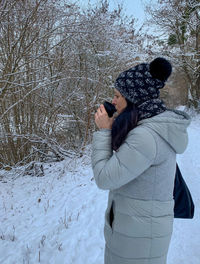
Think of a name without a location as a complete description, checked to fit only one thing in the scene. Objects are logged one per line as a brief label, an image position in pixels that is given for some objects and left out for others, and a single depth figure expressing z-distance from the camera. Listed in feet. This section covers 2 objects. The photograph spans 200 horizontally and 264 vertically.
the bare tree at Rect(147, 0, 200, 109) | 43.60
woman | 3.34
